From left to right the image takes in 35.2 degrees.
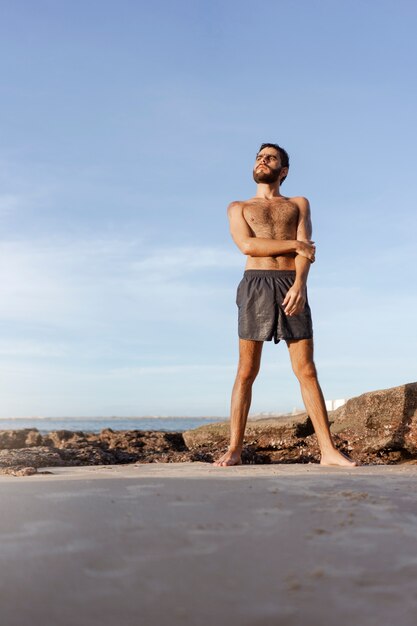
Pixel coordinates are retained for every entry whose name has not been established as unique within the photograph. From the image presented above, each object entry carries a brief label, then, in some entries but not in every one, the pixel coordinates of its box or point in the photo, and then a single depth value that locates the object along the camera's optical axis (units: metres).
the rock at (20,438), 8.79
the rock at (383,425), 6.27
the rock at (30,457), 4.86
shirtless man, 4.98
